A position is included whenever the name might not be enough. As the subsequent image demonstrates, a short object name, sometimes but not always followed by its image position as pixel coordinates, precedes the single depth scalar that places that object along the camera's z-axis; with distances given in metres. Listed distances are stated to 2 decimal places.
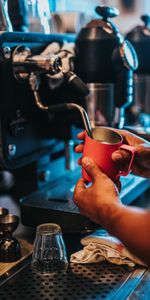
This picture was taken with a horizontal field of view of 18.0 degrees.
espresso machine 0.97
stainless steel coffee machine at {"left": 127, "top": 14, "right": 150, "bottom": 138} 1.40
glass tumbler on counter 0.87
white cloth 0.89
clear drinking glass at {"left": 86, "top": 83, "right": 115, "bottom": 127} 1.12
